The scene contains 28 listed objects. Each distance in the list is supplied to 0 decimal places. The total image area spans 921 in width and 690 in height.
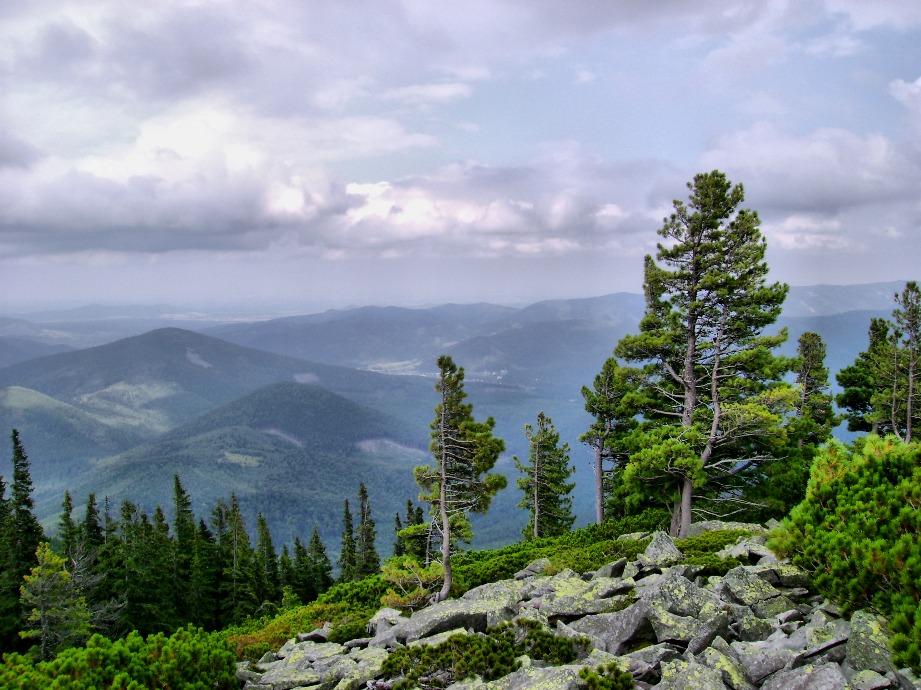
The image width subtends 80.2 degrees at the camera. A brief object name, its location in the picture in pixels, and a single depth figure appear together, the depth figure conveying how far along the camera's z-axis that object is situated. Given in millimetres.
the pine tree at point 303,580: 59762
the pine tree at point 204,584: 49969
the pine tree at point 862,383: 39066
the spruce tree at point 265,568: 55562
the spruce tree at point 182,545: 49281
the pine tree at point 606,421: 31438
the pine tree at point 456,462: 19859
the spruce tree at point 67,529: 52694
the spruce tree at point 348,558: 61716
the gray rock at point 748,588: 10852
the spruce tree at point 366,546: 62984
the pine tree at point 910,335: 32094
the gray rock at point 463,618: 12492
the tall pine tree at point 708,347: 23125
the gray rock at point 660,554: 14953
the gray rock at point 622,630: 10359
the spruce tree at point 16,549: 39188
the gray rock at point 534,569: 19250
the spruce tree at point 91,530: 55212
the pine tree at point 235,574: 51812
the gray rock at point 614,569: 15672
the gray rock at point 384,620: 15344
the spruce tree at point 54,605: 29688
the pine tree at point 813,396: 25344
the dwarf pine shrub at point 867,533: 7779
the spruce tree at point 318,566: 62125
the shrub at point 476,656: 10156
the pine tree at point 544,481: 41250
